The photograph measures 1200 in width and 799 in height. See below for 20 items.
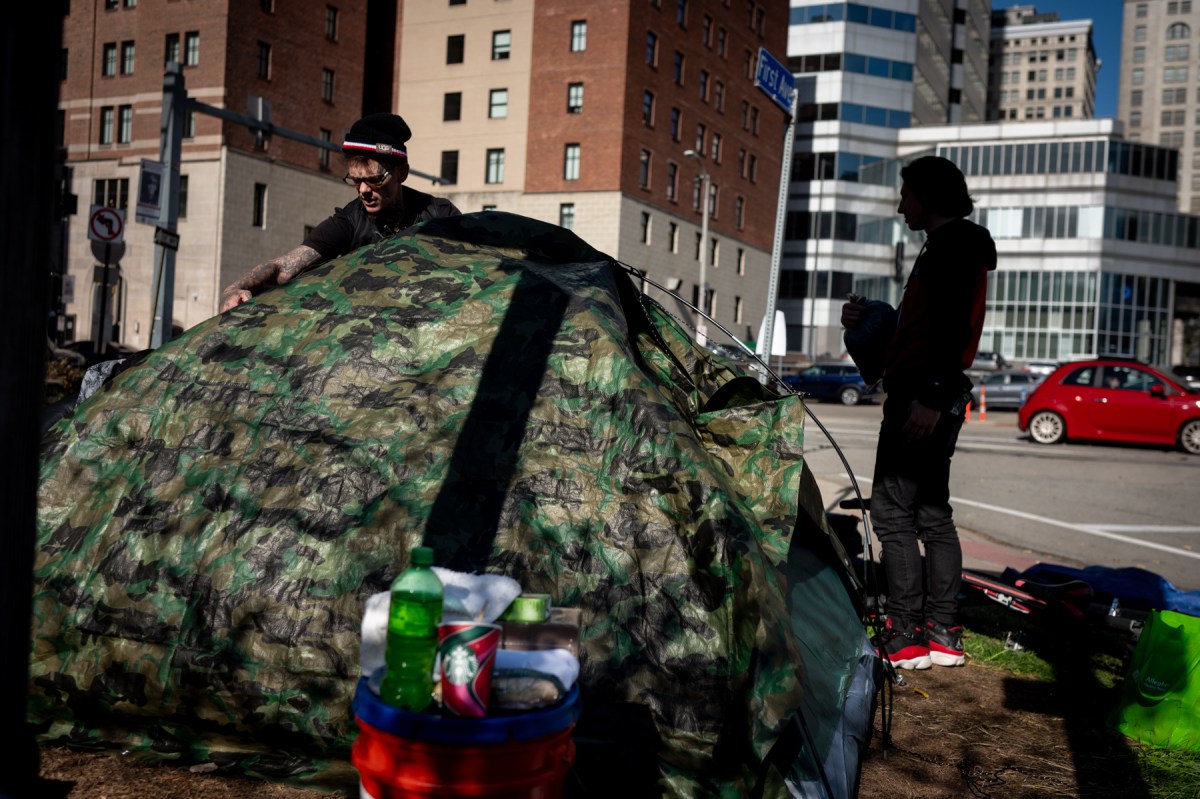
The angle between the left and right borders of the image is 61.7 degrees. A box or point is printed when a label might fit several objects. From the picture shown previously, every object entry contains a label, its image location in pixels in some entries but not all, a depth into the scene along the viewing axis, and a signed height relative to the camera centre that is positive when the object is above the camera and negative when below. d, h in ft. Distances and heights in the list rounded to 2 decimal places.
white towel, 6.81 -1.65
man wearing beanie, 14.38 +2.42
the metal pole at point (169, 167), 49.42 +9.41
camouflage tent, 9.26 -1.58
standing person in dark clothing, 13.70 -0.07
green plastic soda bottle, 6.19 -1.70
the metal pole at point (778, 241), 25.80 +3.86
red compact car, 58.49 +0.21
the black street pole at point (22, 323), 4.63 +0.12
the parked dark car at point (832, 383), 110.73 +1.28
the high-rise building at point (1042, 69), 423.23 +144.90
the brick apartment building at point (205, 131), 122.31 +28.78
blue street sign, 24.85 +7.85
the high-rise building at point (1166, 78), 402.31 +136.66
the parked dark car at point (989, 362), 153.54 +6.63
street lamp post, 131.13 +20.03
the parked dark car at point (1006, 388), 103.91 +1.76
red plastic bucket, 6.02 -2.32
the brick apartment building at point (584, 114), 143.95 +39.81
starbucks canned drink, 6.08 -1.81
